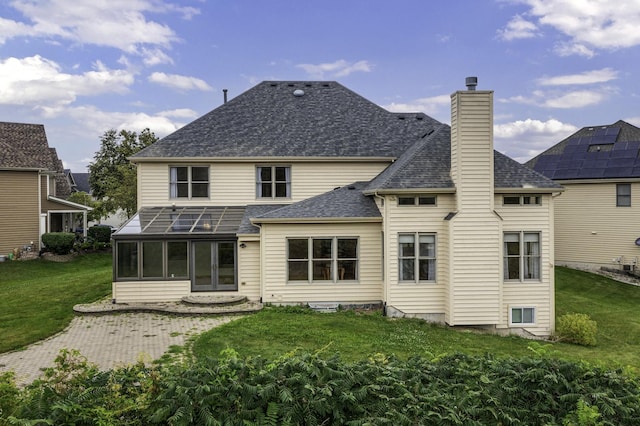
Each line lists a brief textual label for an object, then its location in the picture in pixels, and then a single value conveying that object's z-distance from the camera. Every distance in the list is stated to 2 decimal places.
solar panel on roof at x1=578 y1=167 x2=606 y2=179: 25.14
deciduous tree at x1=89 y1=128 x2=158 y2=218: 40.47
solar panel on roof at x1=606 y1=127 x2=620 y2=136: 27.62
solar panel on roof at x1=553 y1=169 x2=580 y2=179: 26.16
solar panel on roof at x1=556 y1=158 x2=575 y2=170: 27.06
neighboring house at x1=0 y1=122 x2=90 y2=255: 27.02
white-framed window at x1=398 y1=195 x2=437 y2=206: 14.27
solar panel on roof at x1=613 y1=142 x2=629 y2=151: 25.97
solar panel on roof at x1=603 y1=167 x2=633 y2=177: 24.30
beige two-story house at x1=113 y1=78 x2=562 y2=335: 13.68
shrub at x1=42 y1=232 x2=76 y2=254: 27.38
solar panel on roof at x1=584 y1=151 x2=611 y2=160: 26.06
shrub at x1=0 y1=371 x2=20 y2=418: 4.06
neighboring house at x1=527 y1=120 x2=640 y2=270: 24.09
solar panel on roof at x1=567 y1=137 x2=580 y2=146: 28.49
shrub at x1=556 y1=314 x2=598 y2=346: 13.46
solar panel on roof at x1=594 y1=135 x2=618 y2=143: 27.07
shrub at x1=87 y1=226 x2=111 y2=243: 31.88
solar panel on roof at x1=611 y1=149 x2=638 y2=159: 25.13
